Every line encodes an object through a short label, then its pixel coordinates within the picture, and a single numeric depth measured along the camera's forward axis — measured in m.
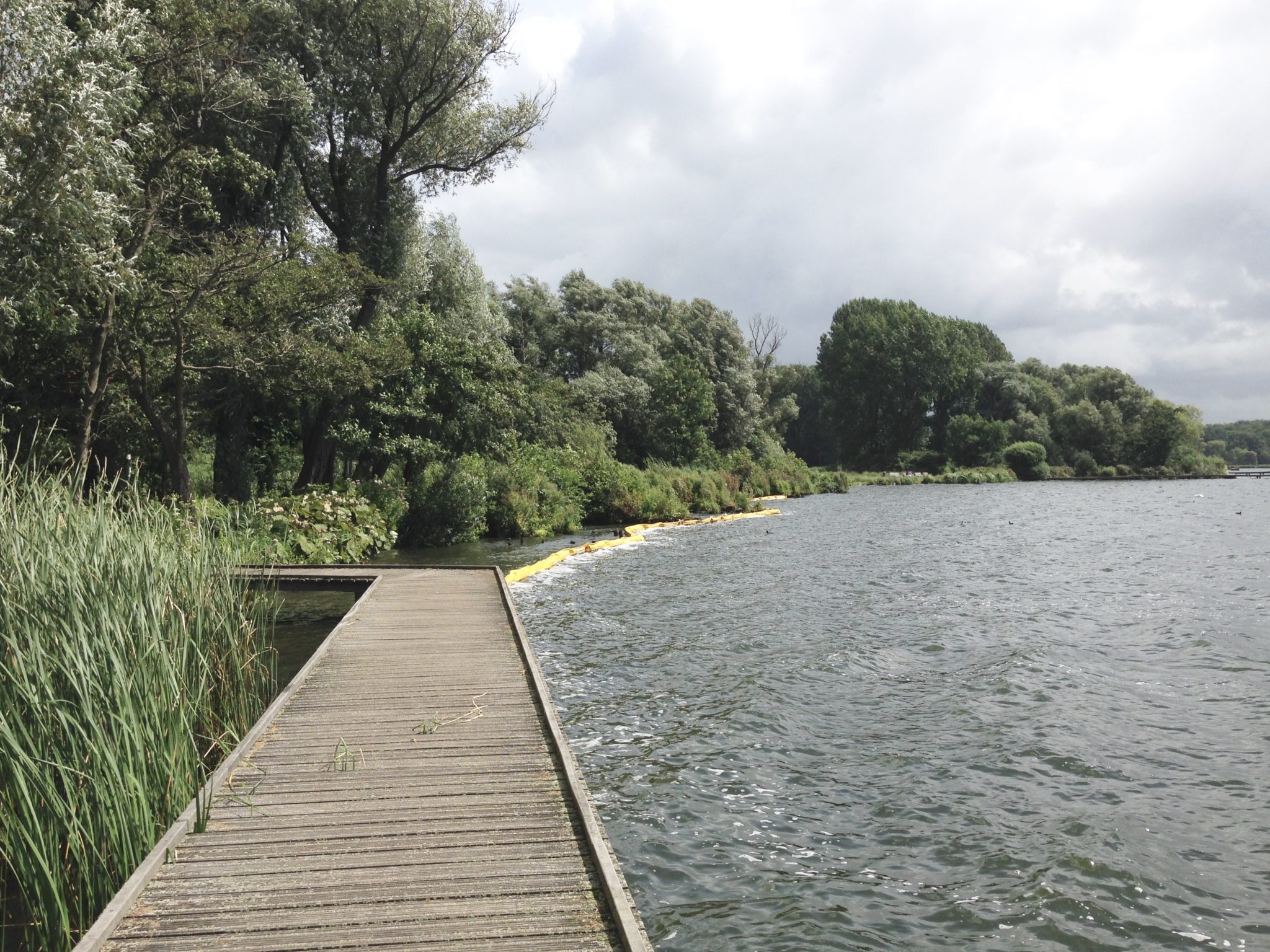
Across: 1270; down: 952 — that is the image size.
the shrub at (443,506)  20.25
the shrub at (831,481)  52.06
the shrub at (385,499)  19.41
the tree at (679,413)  41.62
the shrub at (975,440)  70.25
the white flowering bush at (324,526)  15.34
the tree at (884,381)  78.12
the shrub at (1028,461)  69.00
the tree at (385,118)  20.14
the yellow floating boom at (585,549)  15.99
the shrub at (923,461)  71.44
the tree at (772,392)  61.53
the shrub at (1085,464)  70.44
